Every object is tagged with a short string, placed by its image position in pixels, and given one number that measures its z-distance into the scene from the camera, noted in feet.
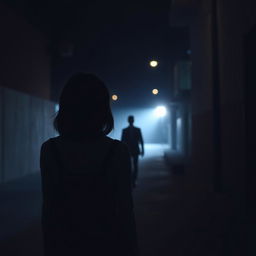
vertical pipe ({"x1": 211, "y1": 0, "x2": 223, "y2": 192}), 31.32
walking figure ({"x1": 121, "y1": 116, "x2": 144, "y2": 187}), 34.96
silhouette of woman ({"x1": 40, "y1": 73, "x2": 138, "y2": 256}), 5.98
